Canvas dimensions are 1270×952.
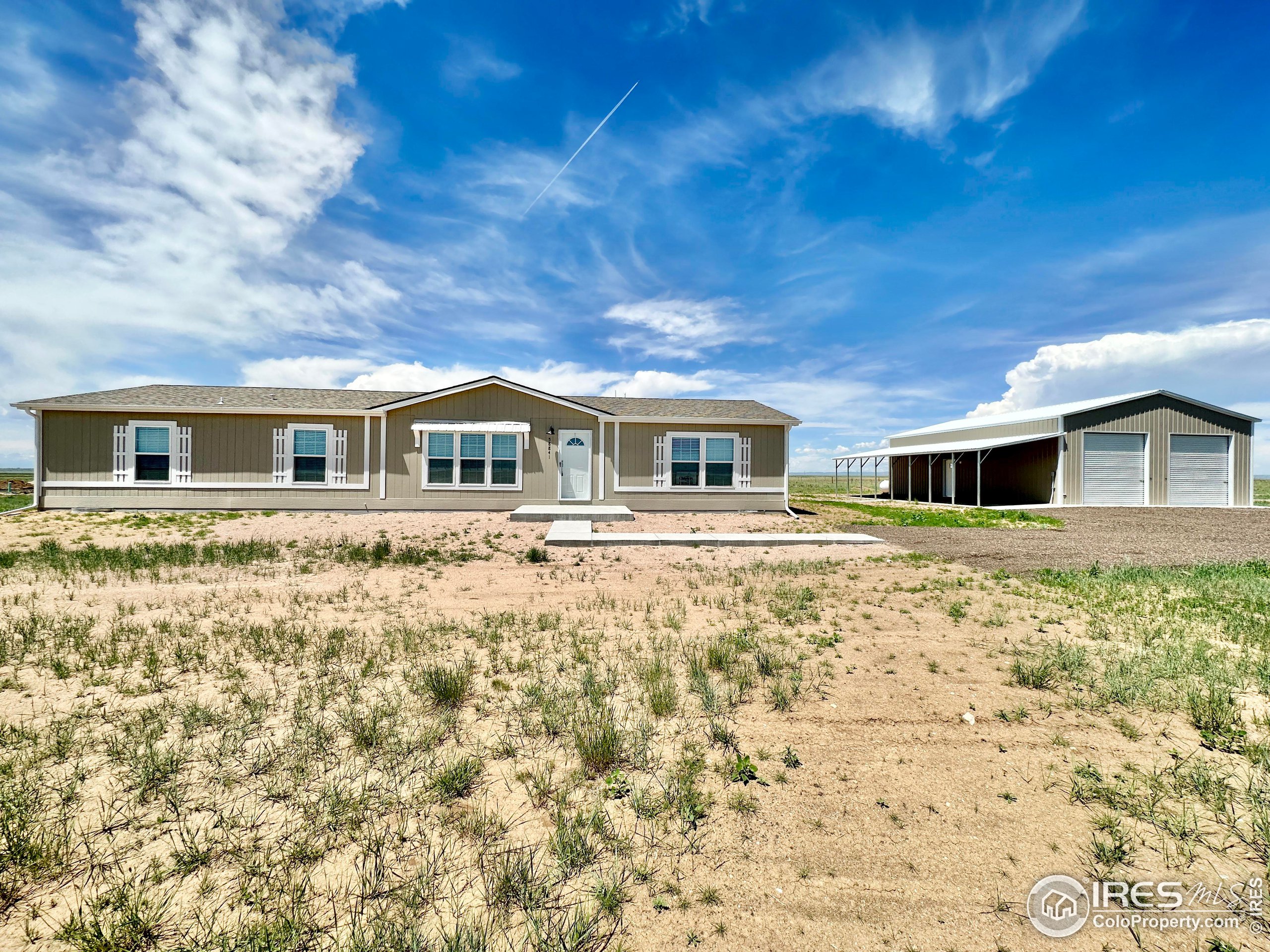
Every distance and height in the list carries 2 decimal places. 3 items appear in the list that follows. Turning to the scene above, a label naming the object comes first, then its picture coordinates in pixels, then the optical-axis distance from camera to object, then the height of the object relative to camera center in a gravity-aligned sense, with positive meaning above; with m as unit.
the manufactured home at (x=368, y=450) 16.17 +0.81
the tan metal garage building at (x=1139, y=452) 20.98 +1.31
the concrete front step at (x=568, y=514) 14.95 -1.06
